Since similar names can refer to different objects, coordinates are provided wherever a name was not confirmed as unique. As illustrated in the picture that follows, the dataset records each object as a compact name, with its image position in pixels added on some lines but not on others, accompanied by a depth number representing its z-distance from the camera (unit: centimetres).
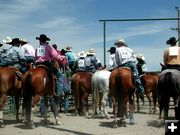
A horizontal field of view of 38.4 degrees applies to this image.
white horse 929
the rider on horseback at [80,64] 1098
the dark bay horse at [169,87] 711
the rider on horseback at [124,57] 800
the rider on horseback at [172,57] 734
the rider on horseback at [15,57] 832
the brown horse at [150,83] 1055
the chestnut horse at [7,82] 764
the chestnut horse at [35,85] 754
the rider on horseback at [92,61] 1061
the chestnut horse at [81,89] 992
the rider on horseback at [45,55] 794
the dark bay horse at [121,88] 760
